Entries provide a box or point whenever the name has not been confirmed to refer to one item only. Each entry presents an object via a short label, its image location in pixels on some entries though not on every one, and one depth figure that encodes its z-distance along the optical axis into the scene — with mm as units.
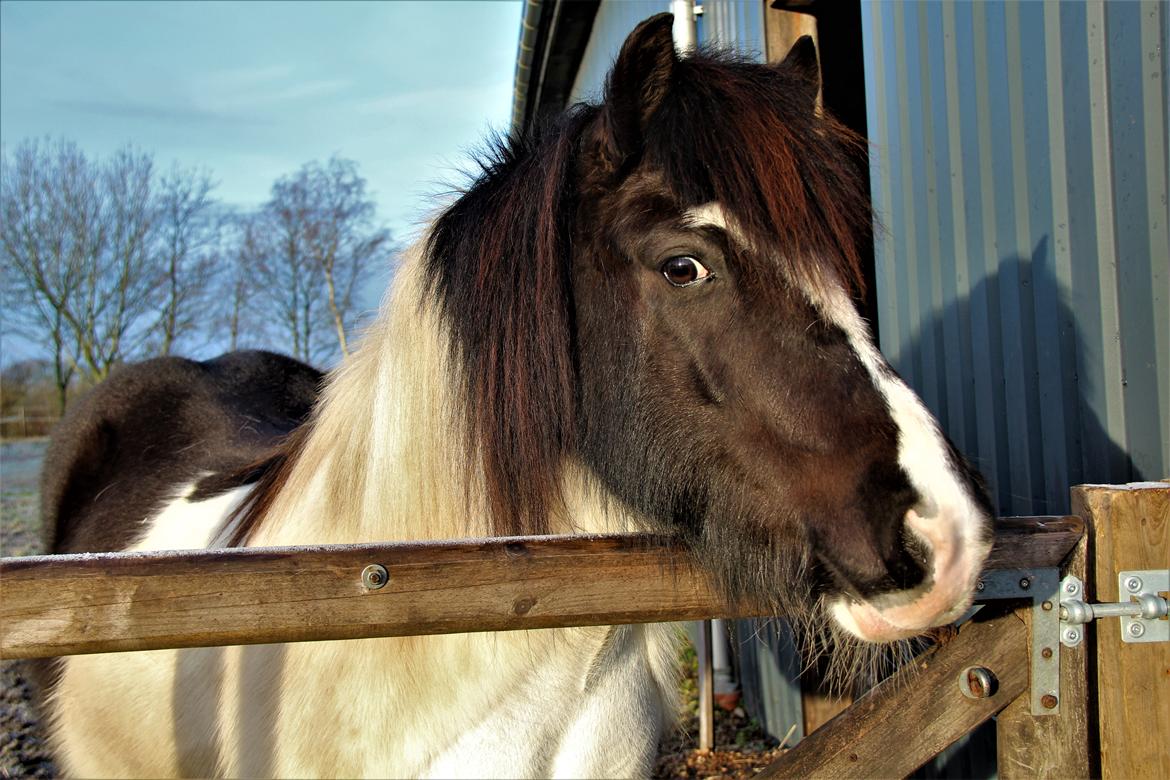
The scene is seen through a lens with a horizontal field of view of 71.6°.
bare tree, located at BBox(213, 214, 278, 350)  18688
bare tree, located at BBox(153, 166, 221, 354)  17344
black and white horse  1444
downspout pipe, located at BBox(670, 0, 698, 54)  4246
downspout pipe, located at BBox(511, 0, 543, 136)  8070
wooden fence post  1483
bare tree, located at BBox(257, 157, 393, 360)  18734
